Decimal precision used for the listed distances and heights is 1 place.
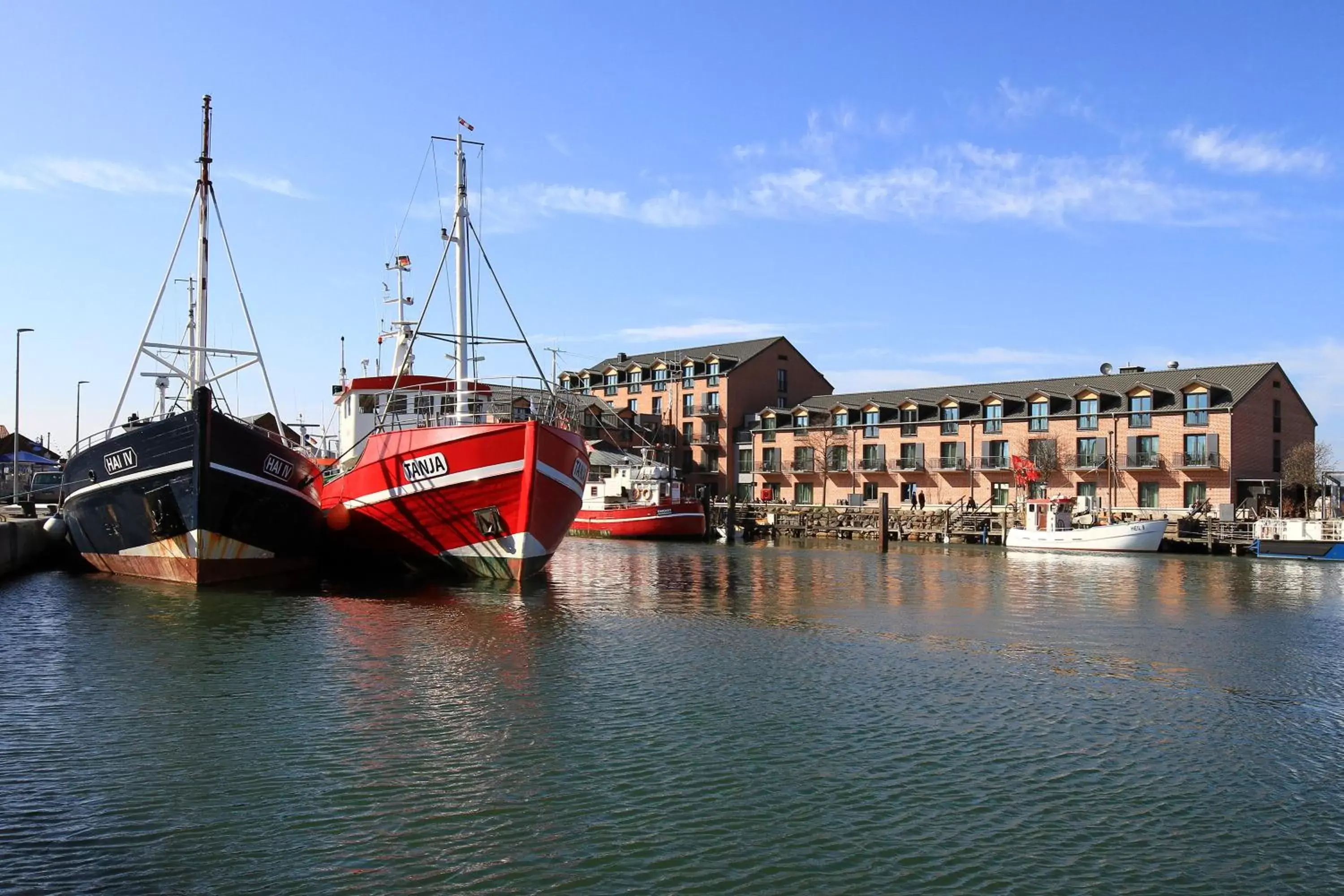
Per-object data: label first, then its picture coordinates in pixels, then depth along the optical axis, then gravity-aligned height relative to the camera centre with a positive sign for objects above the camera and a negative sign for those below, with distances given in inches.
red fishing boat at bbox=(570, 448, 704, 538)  2204.7 -26.7
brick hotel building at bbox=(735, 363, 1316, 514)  2313.0 +135.5
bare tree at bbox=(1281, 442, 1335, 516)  2218.3 +46.1
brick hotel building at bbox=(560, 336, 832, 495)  3260.3 +329.8
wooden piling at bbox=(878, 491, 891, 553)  1955.0 -72.5
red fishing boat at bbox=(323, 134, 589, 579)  965.2 +14.8
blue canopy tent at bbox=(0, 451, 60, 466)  2438.5 +94.0
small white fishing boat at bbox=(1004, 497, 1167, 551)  1927.9 -81.8
